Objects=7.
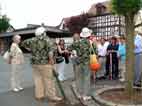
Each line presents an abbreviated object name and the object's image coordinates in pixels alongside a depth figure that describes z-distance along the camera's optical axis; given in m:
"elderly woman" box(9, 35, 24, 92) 4.41
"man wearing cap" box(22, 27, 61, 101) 3.87
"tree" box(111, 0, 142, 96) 3.95
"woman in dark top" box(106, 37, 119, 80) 5.34
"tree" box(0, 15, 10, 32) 27.08
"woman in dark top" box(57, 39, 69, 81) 5.23
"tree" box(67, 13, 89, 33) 20.90
